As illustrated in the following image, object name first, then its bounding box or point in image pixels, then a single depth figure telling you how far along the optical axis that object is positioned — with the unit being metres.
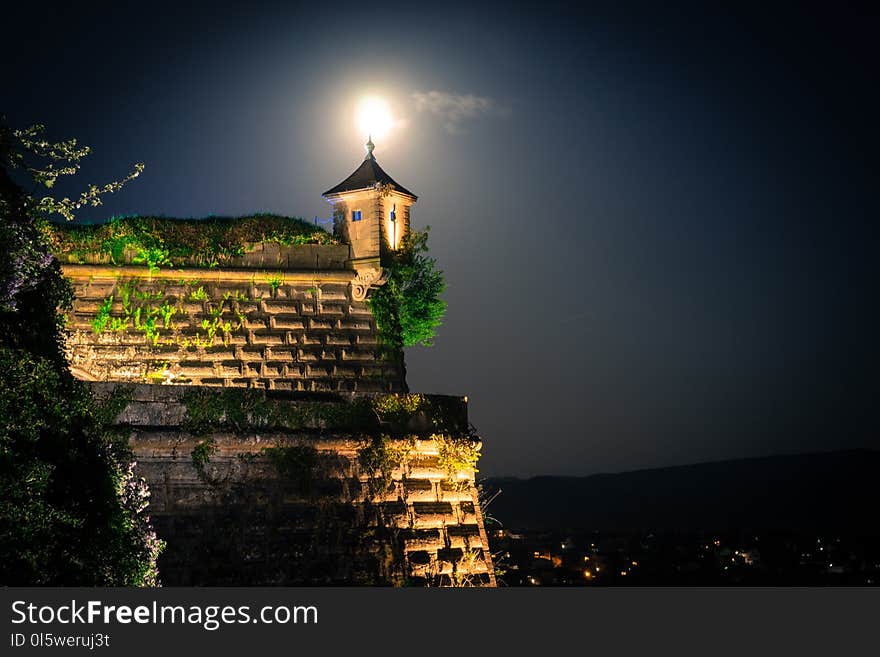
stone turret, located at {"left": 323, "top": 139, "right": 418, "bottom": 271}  27.53
